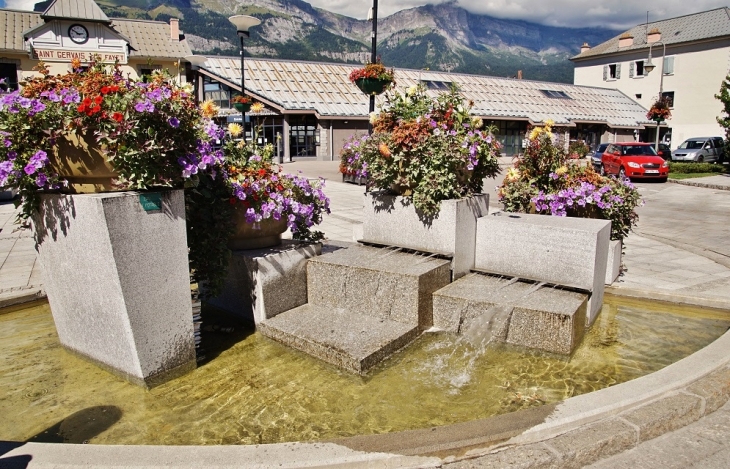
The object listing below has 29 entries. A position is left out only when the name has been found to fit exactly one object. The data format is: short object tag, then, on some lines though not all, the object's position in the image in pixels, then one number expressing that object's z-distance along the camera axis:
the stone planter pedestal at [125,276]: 3.69
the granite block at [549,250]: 4.93
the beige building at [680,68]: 44.28
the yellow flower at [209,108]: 4.20
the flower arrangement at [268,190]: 4.88
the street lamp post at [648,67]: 32.92
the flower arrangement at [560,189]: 6.25
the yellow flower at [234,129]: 4.77
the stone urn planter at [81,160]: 3.77
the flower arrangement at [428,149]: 5.35
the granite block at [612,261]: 6.12
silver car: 32.33
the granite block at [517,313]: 4.29
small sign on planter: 3.76
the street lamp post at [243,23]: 17.39
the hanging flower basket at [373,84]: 9.15
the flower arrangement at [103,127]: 3.64
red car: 21.97
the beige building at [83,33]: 18.59
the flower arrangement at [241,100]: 17.76
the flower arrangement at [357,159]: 6.05
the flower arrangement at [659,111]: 34.29
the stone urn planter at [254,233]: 5.01
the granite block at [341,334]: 4.16
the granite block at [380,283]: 4.73
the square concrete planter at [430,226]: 5.31
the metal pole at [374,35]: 10.55
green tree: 27.18
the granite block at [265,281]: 4.92
